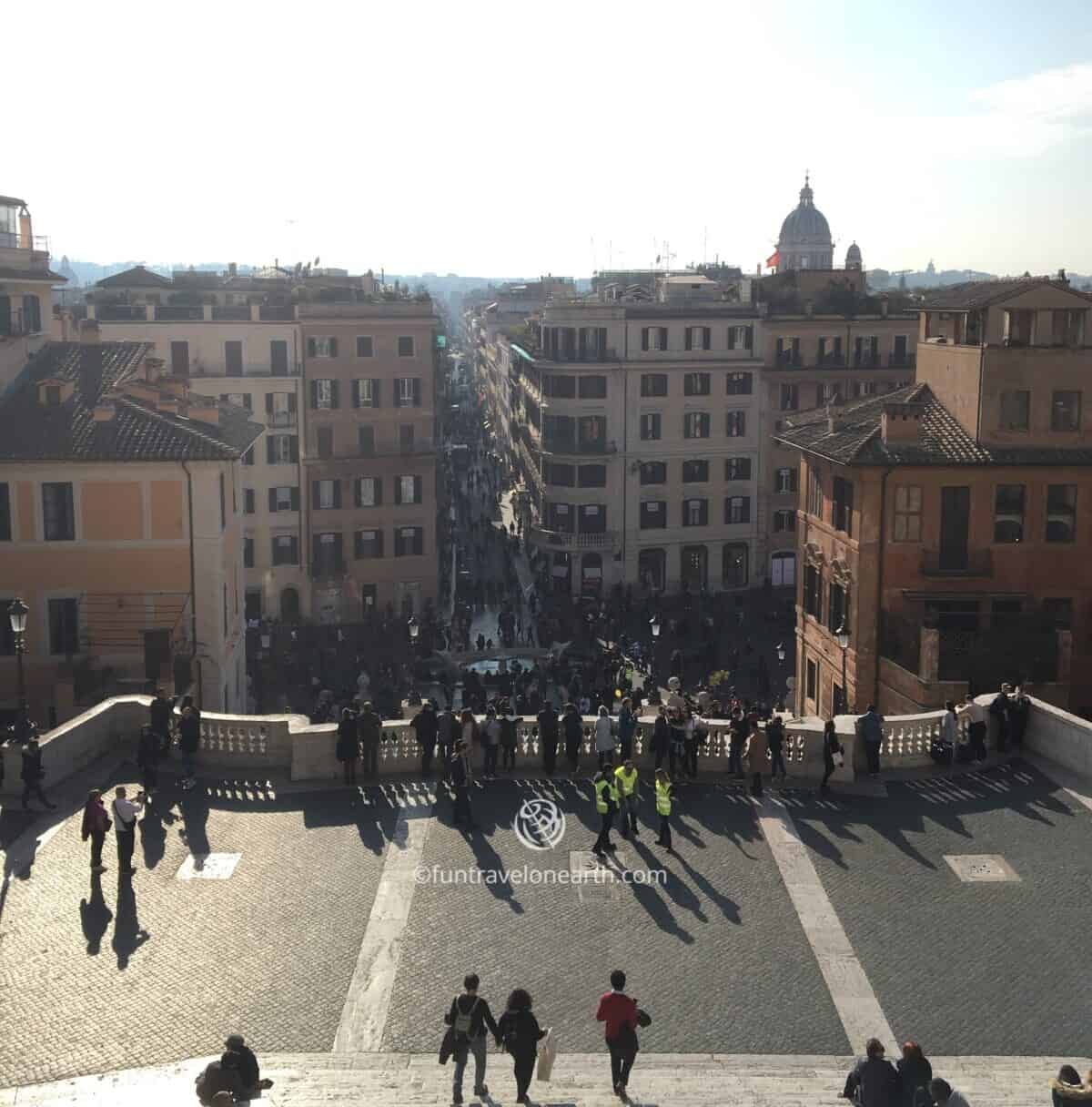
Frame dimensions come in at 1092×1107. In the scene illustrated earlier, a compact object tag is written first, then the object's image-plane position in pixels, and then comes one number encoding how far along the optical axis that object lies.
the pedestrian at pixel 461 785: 24.02
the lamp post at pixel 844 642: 40.81
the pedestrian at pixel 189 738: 25.91
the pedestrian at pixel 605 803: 22.78
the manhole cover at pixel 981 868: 22.52
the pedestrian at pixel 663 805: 23.09
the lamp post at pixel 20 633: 27.80
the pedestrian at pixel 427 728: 25.88
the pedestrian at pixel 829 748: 25.69
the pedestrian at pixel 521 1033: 16.30
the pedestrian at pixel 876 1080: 15.21
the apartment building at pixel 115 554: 38.03
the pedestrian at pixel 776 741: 25.42
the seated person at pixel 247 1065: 15.56
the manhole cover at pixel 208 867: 22.42
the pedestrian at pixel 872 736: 26.12
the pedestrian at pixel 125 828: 21.77
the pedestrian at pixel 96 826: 21.73
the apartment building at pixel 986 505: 39.97
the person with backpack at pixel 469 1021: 16.55
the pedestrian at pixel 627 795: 23.08
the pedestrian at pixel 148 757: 25.23
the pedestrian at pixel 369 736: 25.81
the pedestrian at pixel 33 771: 24.28
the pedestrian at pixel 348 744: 25.55
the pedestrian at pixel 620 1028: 16.39
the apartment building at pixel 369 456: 70.69
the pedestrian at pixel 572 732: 25.97
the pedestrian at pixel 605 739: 25.86
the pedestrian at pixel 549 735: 25.92
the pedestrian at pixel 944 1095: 14.98
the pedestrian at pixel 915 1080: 15.40
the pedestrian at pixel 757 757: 25.72
